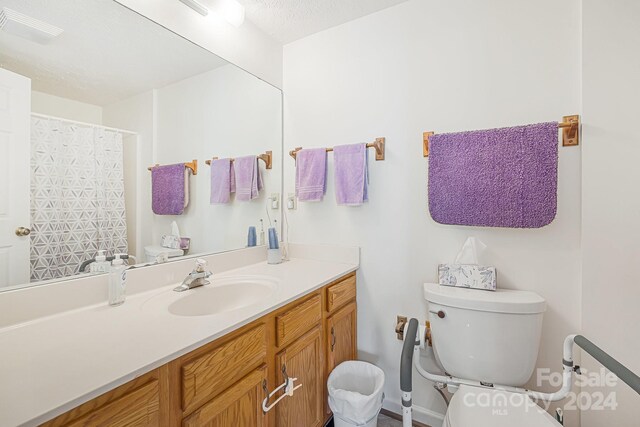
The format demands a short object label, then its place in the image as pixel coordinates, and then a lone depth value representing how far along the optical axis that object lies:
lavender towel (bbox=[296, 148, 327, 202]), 1.72
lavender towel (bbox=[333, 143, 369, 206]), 1.58
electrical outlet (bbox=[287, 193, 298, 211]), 1.92
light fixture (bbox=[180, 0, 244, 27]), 1.42
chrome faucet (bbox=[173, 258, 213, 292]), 1.22
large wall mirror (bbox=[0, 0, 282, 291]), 0.91
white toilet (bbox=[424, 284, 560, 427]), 1.00
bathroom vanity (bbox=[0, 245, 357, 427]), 0.58
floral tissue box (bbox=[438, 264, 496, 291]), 1.28
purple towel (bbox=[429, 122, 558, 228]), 1.18
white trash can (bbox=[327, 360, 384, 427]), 1.21
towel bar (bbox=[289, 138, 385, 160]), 1.58
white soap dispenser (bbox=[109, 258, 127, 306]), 1.04
